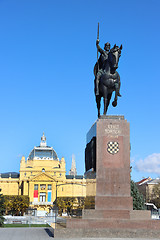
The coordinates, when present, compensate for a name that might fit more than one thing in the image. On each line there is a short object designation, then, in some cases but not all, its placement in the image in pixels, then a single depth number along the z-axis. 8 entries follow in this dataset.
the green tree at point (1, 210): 27.52
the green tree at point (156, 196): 78.04
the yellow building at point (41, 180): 98.25
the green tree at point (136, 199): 43.72
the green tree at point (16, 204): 76.75
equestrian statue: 18.39
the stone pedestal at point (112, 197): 15.23
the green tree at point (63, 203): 75.97
